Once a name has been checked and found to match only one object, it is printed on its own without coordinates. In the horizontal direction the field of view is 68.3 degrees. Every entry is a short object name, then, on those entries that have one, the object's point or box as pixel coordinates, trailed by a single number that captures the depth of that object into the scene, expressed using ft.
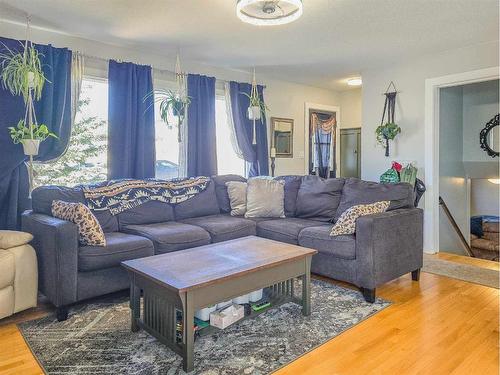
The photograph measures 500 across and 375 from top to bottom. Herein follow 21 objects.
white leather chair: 8.23
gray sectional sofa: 8.63
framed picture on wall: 18.51
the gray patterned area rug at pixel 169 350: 6.54
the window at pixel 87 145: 12.26
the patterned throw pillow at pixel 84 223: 8.80
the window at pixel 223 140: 16.63
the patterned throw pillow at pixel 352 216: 9.87
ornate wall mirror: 17.60
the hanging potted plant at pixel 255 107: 16.33
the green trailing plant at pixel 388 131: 15.69
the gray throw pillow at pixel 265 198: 13.15
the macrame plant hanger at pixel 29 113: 10.78
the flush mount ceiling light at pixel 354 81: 18.61
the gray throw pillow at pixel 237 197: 13.57
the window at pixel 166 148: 14.53
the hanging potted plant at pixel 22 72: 10.32
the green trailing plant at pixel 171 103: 13.96
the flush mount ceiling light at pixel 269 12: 8.89
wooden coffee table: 6.40
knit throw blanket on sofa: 11.08
